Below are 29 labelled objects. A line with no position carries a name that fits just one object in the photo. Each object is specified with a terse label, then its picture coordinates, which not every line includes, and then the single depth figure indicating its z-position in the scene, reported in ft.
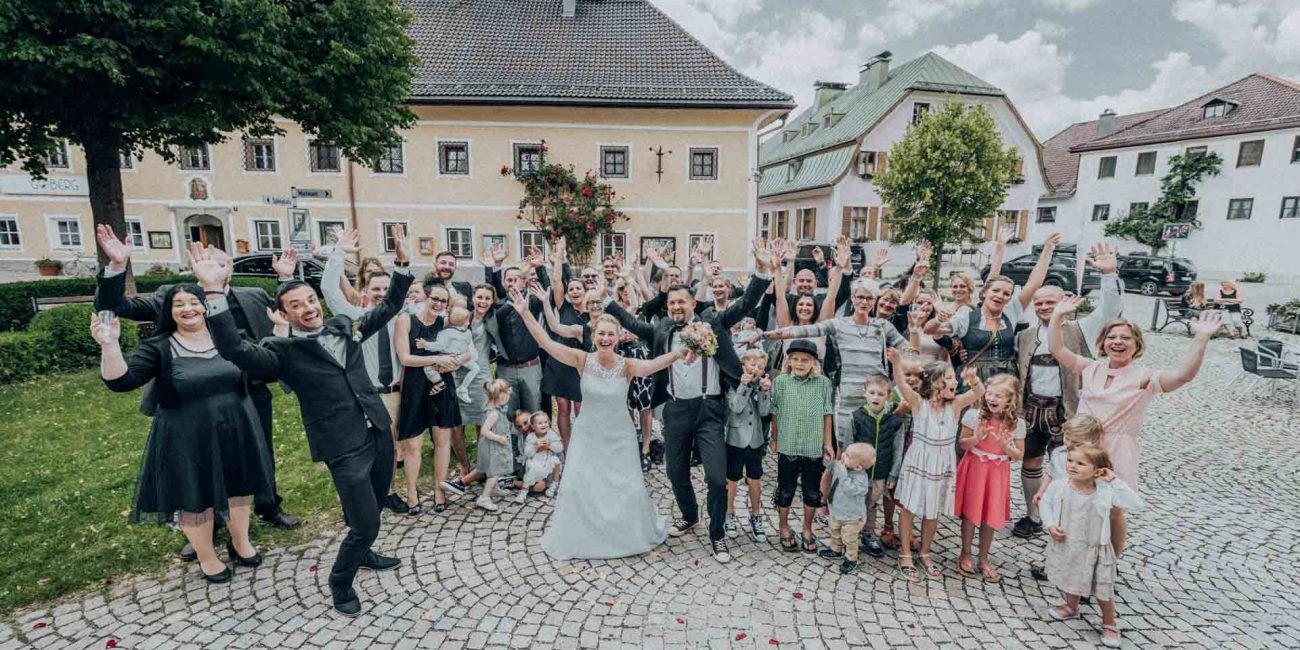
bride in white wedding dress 16.10
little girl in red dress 14.89
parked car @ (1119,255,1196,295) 75.97
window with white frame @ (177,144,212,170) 70.08
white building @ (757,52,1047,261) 103.09
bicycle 71.56
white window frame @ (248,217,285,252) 73.10
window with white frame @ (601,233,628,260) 74.42
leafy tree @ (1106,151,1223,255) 102.83
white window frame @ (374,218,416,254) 73.00
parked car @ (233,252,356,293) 63.77
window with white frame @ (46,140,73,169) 69.72
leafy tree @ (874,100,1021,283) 78.79
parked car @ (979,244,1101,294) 70.74
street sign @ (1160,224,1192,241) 59.77
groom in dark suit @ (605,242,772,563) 15.99
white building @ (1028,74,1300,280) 95.14
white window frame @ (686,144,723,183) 72.18
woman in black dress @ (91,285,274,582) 13.65
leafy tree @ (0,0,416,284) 30.48
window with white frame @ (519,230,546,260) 74.74
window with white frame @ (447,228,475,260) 74.08
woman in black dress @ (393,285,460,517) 18.15
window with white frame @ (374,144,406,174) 71.47
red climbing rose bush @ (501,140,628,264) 70.90
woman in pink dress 13.83
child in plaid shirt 15.84
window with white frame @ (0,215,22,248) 71.36
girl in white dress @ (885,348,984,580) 14.99
